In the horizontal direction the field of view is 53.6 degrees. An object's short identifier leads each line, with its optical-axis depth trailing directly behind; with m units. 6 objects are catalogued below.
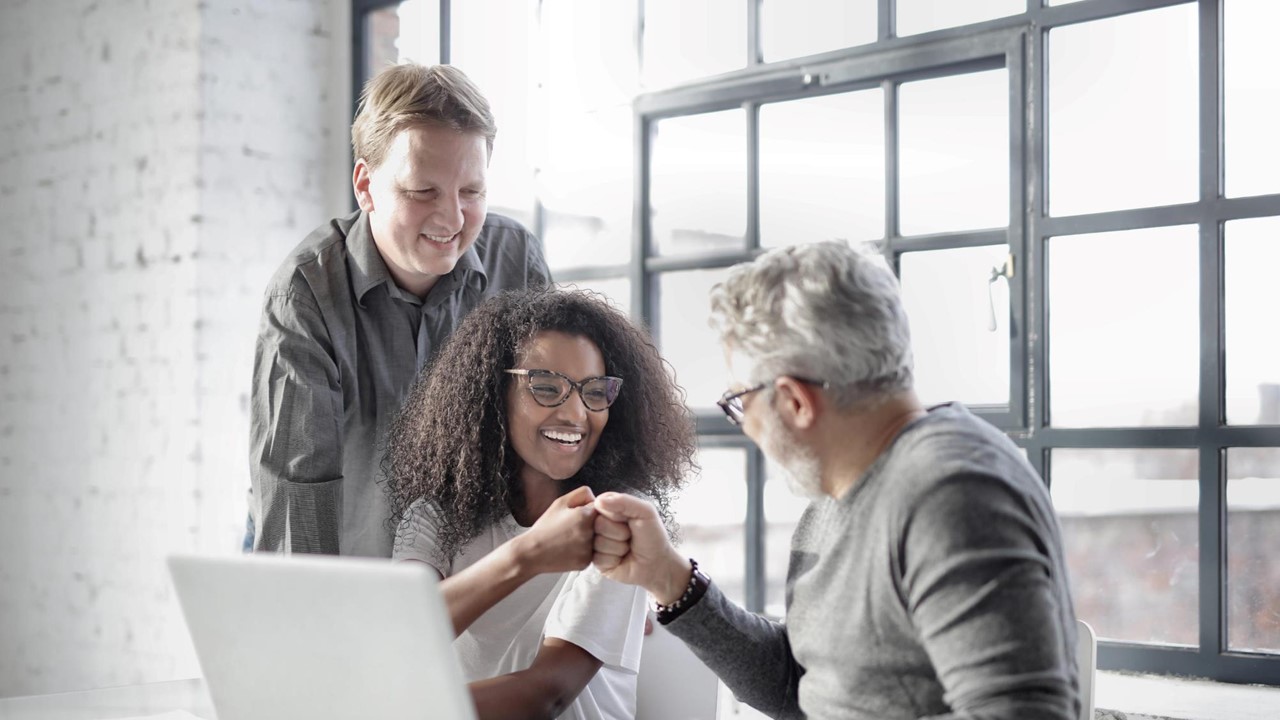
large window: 2.34
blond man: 2.04
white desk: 1.72
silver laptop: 0.99
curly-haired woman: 1.71
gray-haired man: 1.09
